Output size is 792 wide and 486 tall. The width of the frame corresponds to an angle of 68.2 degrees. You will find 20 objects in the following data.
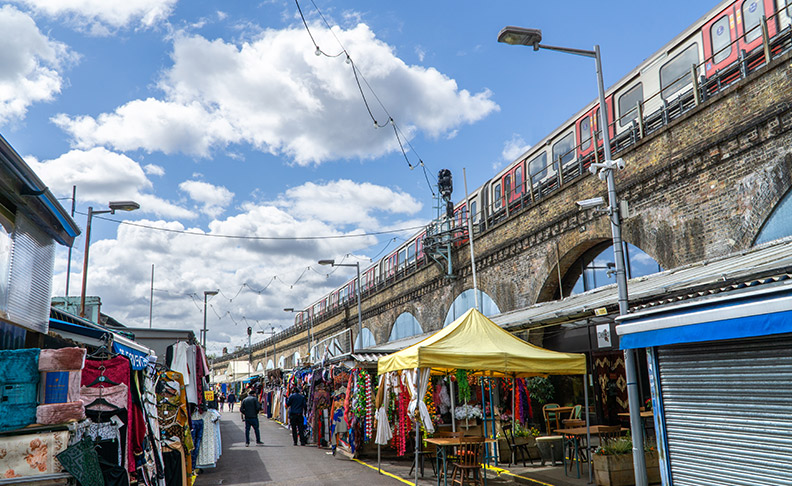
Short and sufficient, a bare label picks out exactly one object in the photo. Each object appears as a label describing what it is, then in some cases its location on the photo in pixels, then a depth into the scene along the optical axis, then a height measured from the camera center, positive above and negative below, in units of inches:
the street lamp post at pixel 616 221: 306.4 +80.8
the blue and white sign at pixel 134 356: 270.3 +8.2
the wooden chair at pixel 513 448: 478.0 -69.9
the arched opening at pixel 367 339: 1495.6 +70.3
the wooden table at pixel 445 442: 364.5 -48.5
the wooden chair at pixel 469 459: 358.9 -59.1
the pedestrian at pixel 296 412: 693.3 -51.9
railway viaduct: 420.2 +141.6
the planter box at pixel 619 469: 358.0 -67.3
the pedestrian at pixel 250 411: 676.7 -47.6
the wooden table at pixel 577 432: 395.9 -48.1
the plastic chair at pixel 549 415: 568.9 -54.1
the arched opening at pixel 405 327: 1151.6 +76.3
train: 484.4 +267.8
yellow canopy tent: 357.4 +5.5
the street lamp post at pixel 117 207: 594.5 +167.0
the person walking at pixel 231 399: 1594.9 -78.4
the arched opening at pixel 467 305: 841.5 +87.5
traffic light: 989.2 +299.7
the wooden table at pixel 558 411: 556.1 -48.0
